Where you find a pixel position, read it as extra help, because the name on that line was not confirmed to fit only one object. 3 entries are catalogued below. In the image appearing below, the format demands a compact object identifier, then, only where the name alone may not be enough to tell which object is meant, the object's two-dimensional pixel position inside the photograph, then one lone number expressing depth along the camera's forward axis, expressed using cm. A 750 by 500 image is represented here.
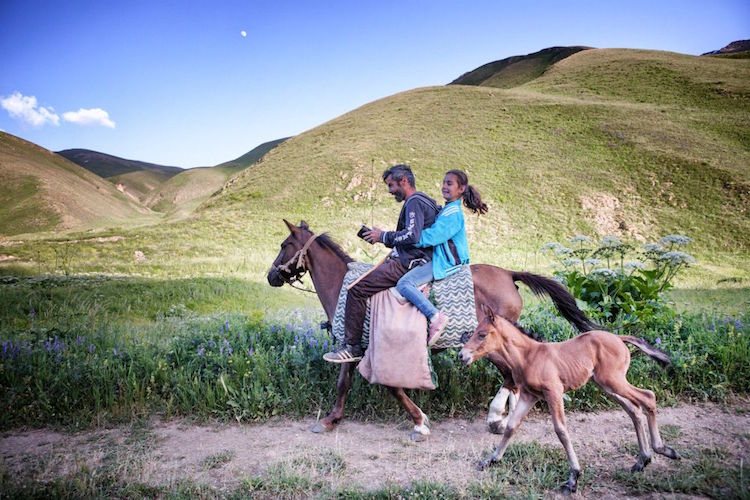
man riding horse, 552
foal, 429
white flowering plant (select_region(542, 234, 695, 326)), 784
